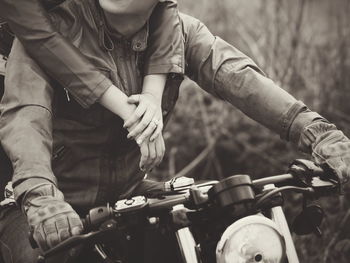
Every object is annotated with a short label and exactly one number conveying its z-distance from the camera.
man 2.24
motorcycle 2.01
